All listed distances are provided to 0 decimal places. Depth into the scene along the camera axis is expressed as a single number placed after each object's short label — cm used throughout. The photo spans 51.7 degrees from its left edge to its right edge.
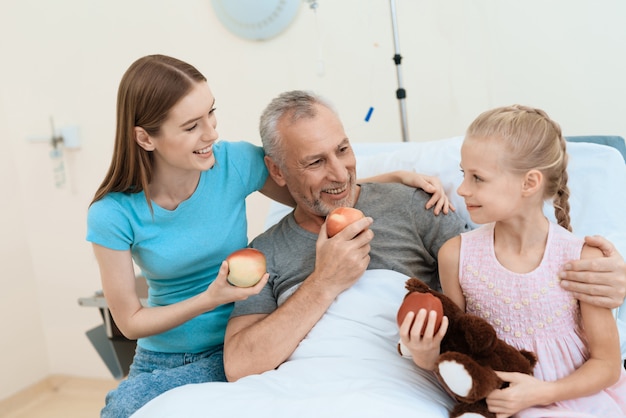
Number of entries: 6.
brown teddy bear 105
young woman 142
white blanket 112
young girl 111
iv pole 211
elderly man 138
